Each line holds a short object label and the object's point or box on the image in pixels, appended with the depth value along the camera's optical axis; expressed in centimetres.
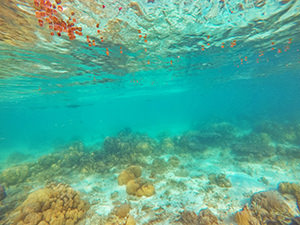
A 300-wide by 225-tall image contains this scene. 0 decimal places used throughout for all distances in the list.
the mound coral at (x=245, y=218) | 526
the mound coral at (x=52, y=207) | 469
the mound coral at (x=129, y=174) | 847
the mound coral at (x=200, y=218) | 512
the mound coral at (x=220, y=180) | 821
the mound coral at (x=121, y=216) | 531
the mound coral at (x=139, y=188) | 721
